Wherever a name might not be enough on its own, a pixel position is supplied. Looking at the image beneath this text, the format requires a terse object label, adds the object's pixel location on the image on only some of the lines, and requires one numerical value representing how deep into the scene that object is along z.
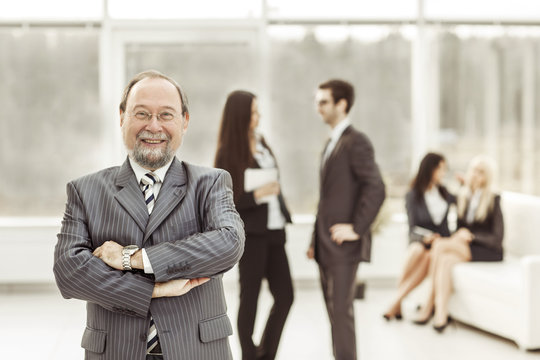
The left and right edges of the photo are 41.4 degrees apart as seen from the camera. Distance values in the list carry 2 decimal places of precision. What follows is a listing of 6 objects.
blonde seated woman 5.51
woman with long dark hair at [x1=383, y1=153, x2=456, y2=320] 5.67
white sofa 4.79
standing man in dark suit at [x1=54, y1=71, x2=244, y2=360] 1.90
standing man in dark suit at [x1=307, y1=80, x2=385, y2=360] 3.77
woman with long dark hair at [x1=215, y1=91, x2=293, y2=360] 3.62
